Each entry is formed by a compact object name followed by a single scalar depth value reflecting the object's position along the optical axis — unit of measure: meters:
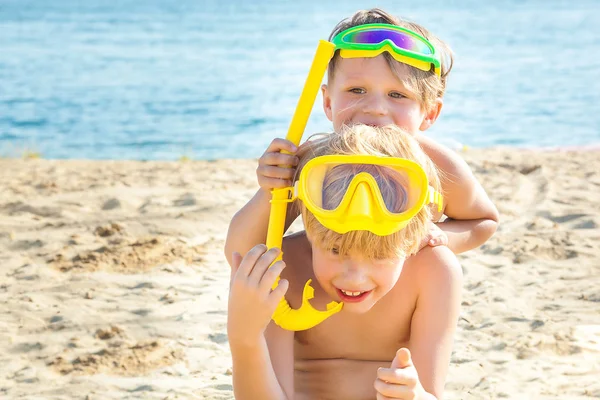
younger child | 2.47
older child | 2.91
